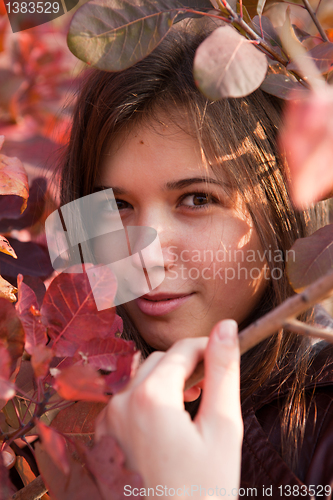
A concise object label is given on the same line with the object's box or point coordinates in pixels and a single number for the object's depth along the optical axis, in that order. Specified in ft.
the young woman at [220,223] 2.54
